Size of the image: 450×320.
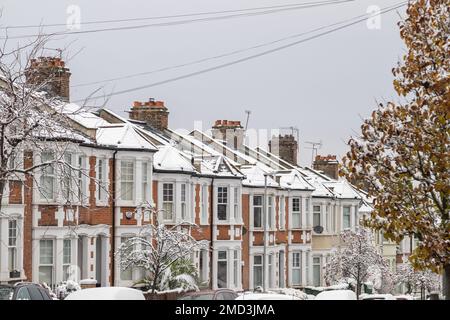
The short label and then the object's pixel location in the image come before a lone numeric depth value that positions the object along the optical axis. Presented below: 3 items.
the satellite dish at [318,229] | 56.12
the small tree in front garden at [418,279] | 58.12
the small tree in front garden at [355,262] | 53.78
